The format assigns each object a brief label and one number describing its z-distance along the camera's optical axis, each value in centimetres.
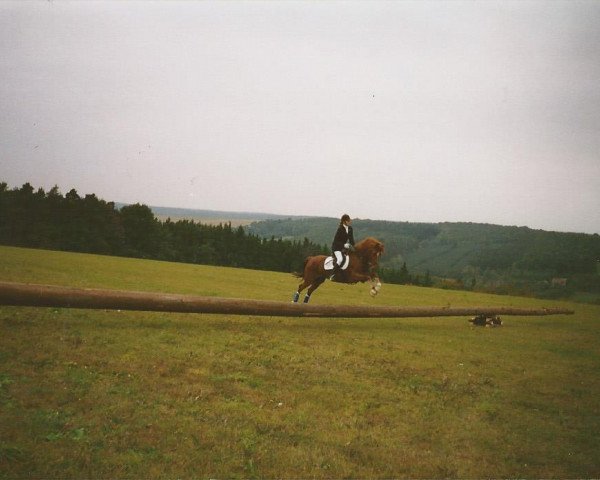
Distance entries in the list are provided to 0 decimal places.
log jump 751
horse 1151
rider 1107
